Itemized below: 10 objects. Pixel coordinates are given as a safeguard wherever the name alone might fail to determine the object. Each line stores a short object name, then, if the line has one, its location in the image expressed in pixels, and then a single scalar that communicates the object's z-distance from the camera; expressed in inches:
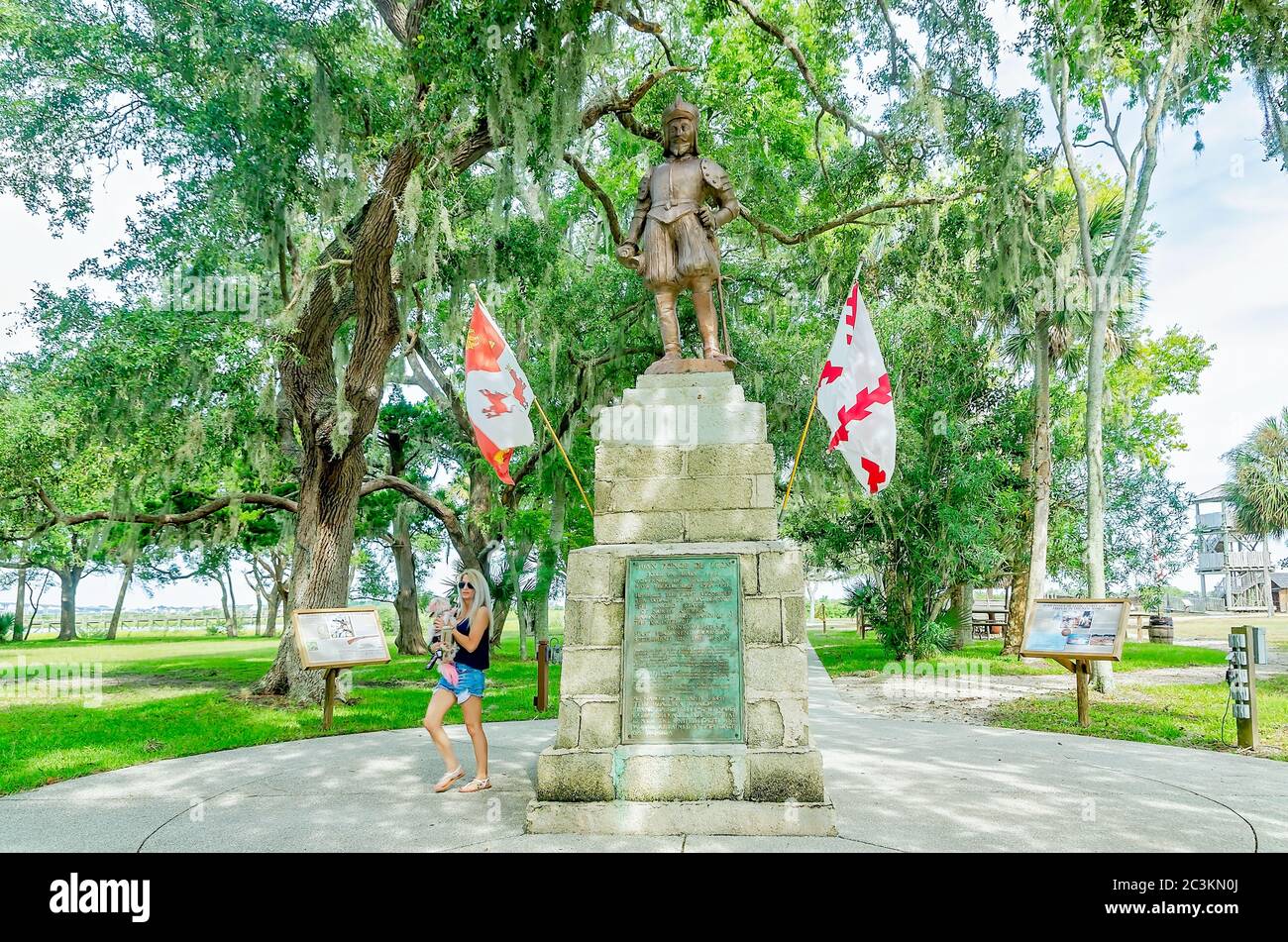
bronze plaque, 180.4
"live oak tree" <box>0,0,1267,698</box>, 336.5
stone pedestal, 171.3
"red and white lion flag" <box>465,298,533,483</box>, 271.4
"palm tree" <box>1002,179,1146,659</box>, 555.8
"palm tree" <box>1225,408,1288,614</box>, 1346.0
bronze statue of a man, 231.5
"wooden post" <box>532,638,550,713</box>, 366.0
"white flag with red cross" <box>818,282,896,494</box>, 240.8
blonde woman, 199.2
